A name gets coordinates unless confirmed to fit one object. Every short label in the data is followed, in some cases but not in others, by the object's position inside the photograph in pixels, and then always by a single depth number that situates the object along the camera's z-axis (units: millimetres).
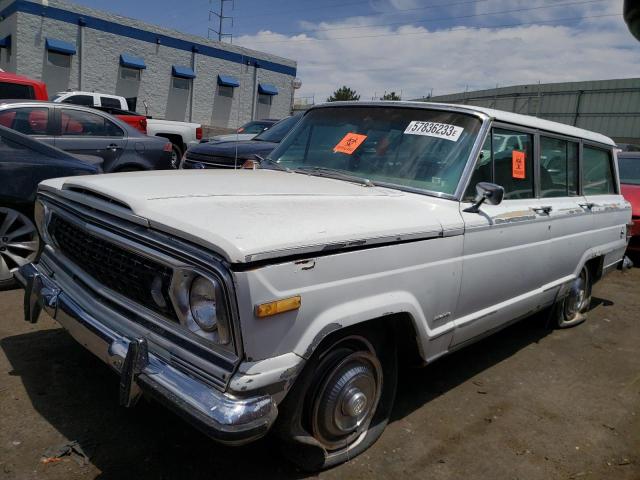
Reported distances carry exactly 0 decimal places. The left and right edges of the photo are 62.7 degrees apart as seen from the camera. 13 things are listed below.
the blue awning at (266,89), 29547
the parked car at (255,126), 12109
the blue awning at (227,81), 28198
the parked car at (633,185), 7828
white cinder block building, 21875
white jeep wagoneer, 1997
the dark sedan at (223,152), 7645
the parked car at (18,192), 4391
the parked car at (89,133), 6814
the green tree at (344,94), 47962
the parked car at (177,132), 13484
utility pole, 29992
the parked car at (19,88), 9305
